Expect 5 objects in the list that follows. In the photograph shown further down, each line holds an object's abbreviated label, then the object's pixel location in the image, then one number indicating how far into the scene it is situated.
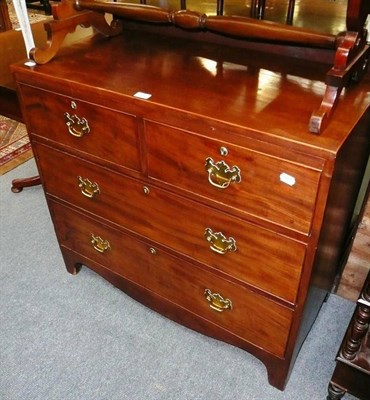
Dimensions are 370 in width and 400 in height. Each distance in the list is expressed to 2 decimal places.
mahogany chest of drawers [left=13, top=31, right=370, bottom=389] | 0.86
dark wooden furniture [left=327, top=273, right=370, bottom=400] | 1.06
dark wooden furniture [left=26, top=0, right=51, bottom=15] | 4.99
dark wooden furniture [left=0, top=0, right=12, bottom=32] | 3.09
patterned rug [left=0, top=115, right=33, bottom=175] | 2.43
